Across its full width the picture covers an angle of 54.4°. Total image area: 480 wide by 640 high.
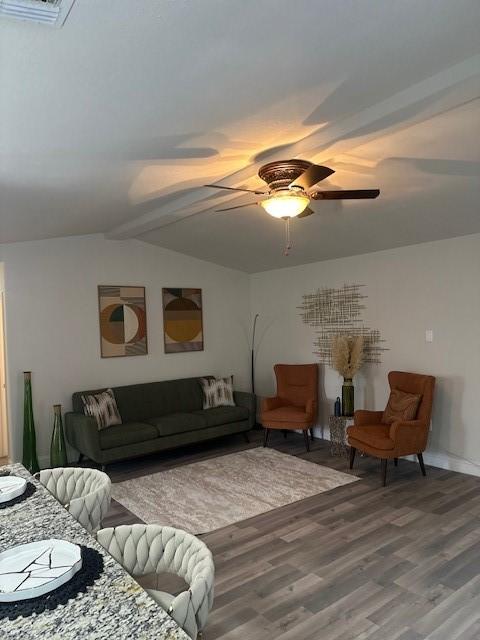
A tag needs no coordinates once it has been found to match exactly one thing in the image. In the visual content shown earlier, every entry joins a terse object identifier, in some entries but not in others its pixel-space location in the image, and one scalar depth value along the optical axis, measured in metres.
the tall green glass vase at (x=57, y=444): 4.79
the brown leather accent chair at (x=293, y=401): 5.32
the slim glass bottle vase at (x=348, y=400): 5.11
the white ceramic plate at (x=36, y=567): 1.20
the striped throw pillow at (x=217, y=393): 5.91
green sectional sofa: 4.65
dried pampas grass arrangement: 5.08
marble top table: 1.03
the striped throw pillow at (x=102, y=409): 4.93
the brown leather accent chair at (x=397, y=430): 4.13
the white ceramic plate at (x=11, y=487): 1.84
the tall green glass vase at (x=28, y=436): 4.66
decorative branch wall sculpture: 5.30
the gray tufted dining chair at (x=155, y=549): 1.53
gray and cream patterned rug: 3.69
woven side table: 5.08
